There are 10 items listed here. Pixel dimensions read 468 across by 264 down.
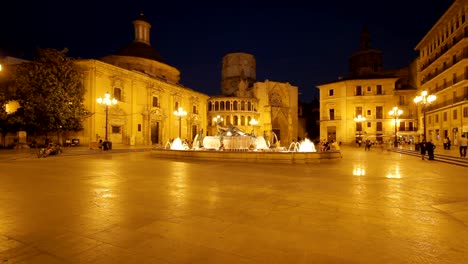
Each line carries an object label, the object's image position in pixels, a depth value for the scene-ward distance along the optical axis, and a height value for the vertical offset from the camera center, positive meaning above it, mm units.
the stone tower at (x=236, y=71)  58062 +15293
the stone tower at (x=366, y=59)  50812 +15691
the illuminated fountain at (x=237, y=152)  12719 -684
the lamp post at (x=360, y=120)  38406 +2863
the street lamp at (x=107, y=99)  20644 +3146
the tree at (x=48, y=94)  22359 +3893
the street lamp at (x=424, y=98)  18562 +3016
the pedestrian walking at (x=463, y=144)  15236 -308
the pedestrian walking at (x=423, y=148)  15392 -546
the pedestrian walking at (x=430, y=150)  14766 -634
